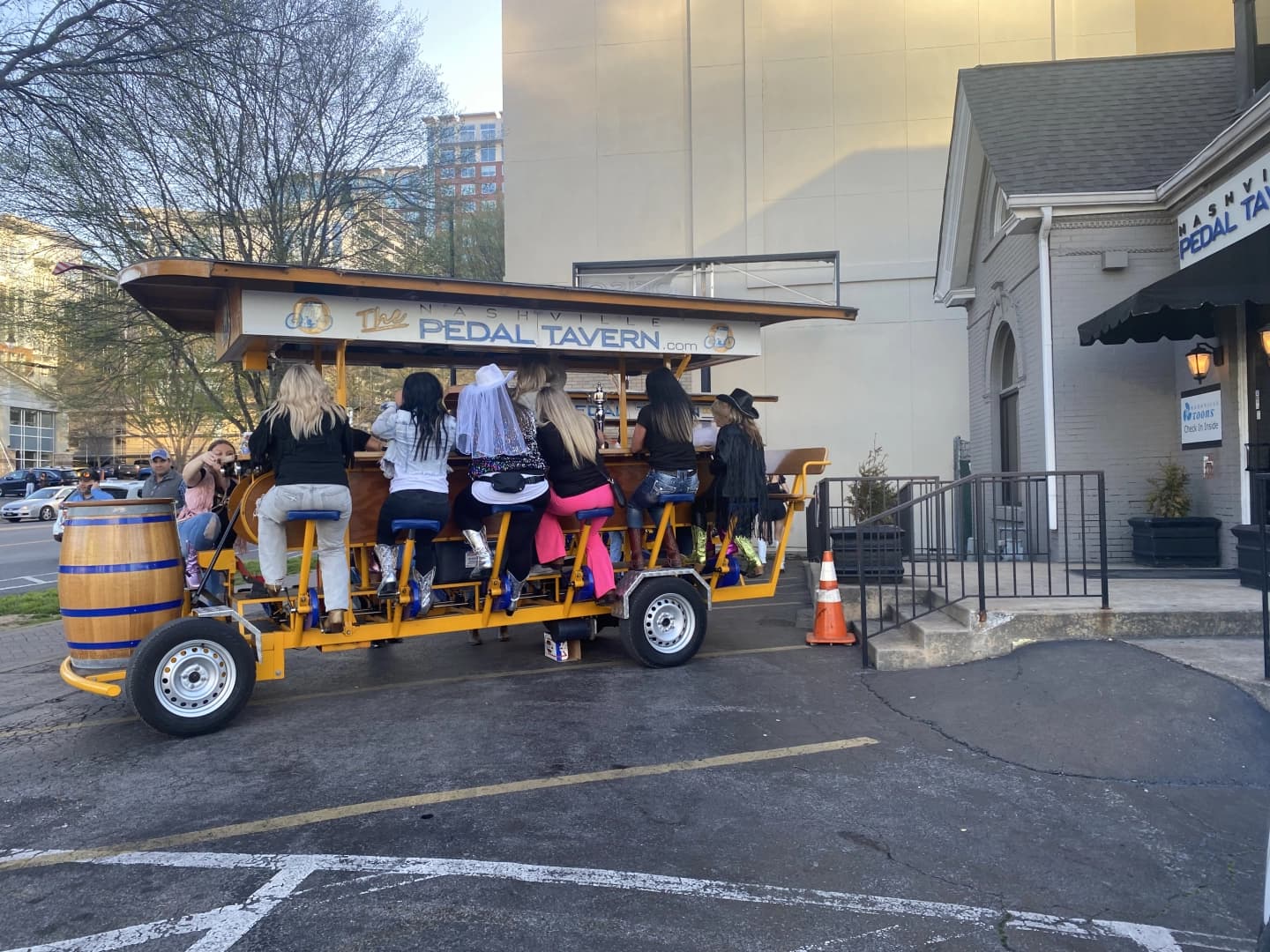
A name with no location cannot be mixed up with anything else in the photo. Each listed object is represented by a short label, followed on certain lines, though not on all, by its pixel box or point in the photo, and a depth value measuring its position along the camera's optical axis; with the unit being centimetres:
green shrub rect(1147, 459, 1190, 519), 931
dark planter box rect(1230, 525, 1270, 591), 775
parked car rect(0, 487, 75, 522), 3353
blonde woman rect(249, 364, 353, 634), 558
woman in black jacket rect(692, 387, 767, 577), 710
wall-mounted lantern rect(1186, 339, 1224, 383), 893
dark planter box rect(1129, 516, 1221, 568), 896
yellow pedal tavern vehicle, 535
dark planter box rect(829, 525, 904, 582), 896
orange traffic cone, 785
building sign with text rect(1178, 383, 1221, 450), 896
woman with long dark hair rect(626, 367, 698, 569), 702
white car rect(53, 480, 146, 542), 1270
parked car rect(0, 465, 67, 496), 4241
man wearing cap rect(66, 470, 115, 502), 1462
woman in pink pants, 657
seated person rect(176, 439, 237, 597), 630
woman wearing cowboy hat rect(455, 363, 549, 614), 618
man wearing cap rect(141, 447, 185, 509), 870
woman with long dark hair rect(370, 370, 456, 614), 595
